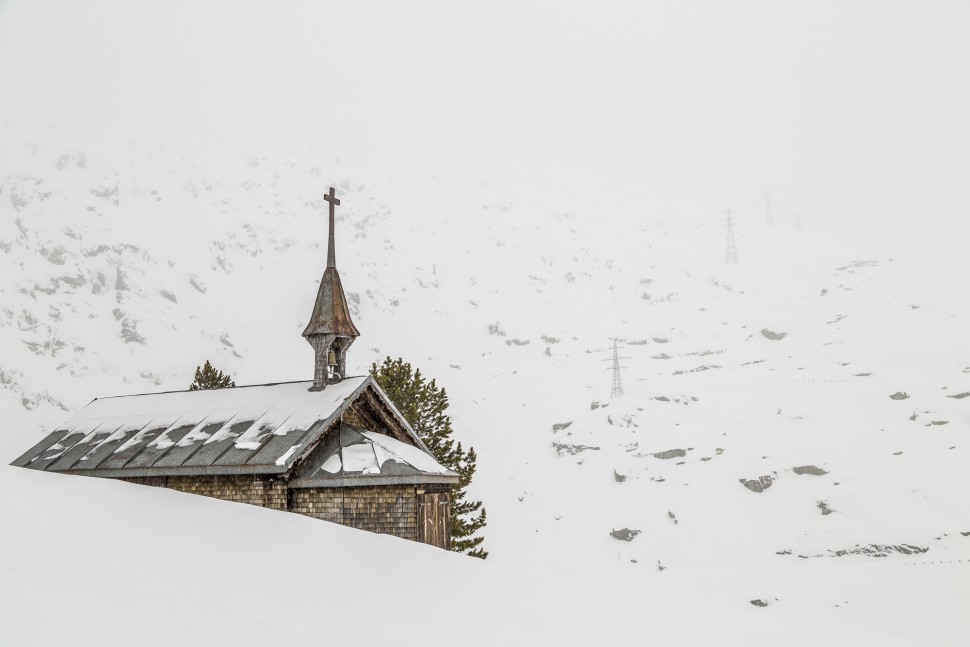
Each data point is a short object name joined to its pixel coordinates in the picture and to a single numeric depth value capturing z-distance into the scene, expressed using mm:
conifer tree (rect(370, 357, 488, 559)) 23703
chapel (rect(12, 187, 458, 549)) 15328
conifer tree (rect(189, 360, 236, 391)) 30891
